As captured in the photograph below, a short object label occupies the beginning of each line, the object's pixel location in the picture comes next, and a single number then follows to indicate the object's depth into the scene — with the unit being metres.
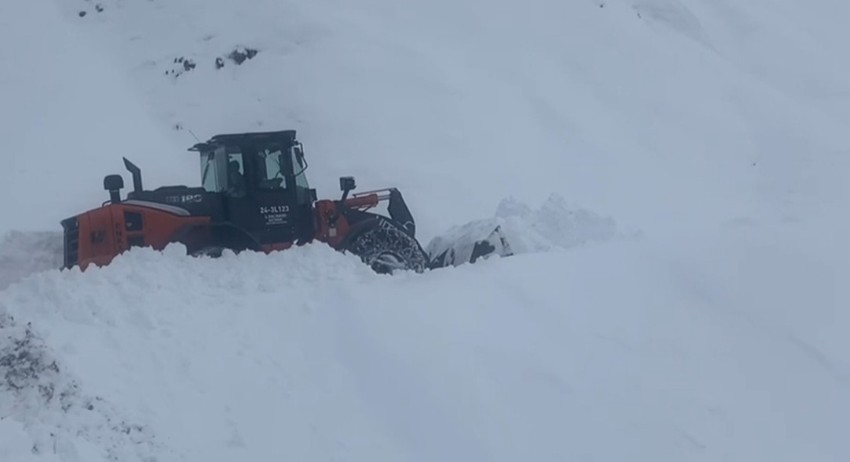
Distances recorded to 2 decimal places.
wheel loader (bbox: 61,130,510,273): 11.51
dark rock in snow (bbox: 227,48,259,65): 23.36
